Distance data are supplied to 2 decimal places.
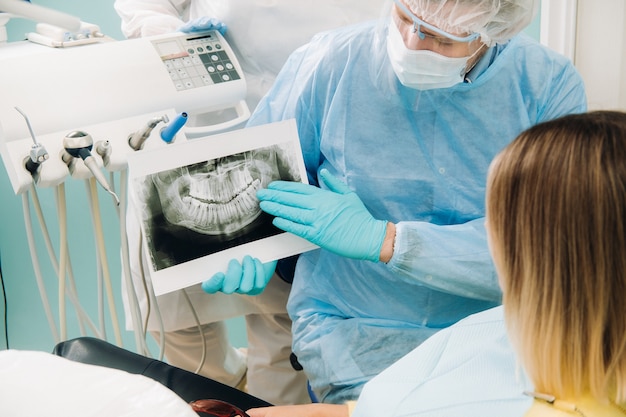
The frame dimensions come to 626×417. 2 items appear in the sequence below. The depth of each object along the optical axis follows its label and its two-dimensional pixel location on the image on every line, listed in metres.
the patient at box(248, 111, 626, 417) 0.75
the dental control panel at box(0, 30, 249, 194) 1.30
